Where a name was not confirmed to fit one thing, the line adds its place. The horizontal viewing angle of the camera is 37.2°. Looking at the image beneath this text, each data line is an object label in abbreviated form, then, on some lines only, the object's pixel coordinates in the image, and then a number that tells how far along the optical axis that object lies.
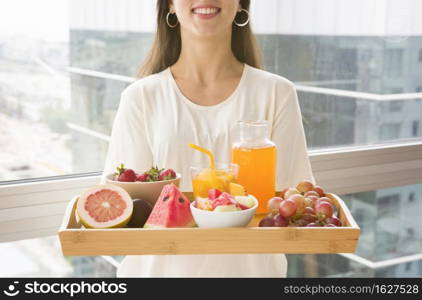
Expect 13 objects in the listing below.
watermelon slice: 1.38
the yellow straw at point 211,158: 1.50
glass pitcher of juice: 1.50
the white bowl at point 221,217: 1.35
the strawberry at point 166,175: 1.53
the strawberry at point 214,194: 1.38
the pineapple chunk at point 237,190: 1.43
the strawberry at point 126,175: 1.51
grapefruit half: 1.39
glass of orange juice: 1.45
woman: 1.91
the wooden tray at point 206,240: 1.36
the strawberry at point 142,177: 1.53
